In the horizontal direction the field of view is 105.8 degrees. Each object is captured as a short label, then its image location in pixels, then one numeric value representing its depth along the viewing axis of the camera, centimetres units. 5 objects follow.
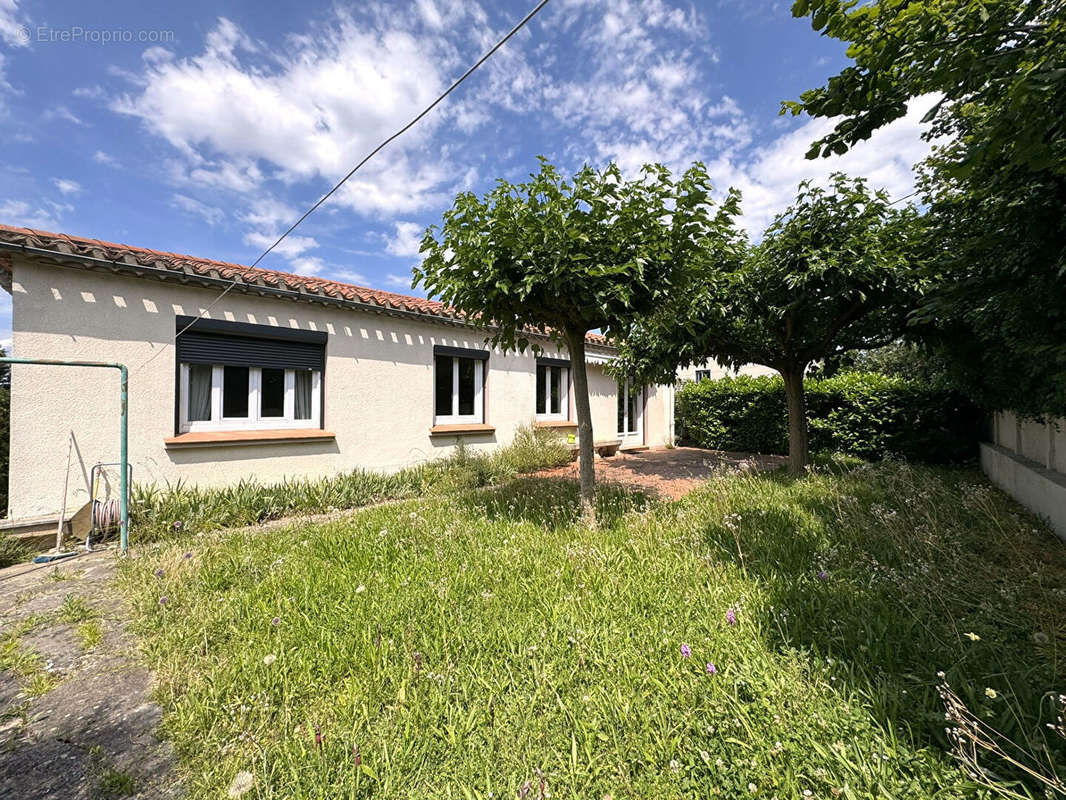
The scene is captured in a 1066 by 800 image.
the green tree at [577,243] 384
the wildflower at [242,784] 166
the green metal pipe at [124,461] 457
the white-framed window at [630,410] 1363
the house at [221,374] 487
